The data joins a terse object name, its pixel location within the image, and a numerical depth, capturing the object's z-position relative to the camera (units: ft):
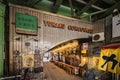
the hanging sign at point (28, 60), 8.31
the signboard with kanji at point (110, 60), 9.23
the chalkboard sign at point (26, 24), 8.16
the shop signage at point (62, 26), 9.25
